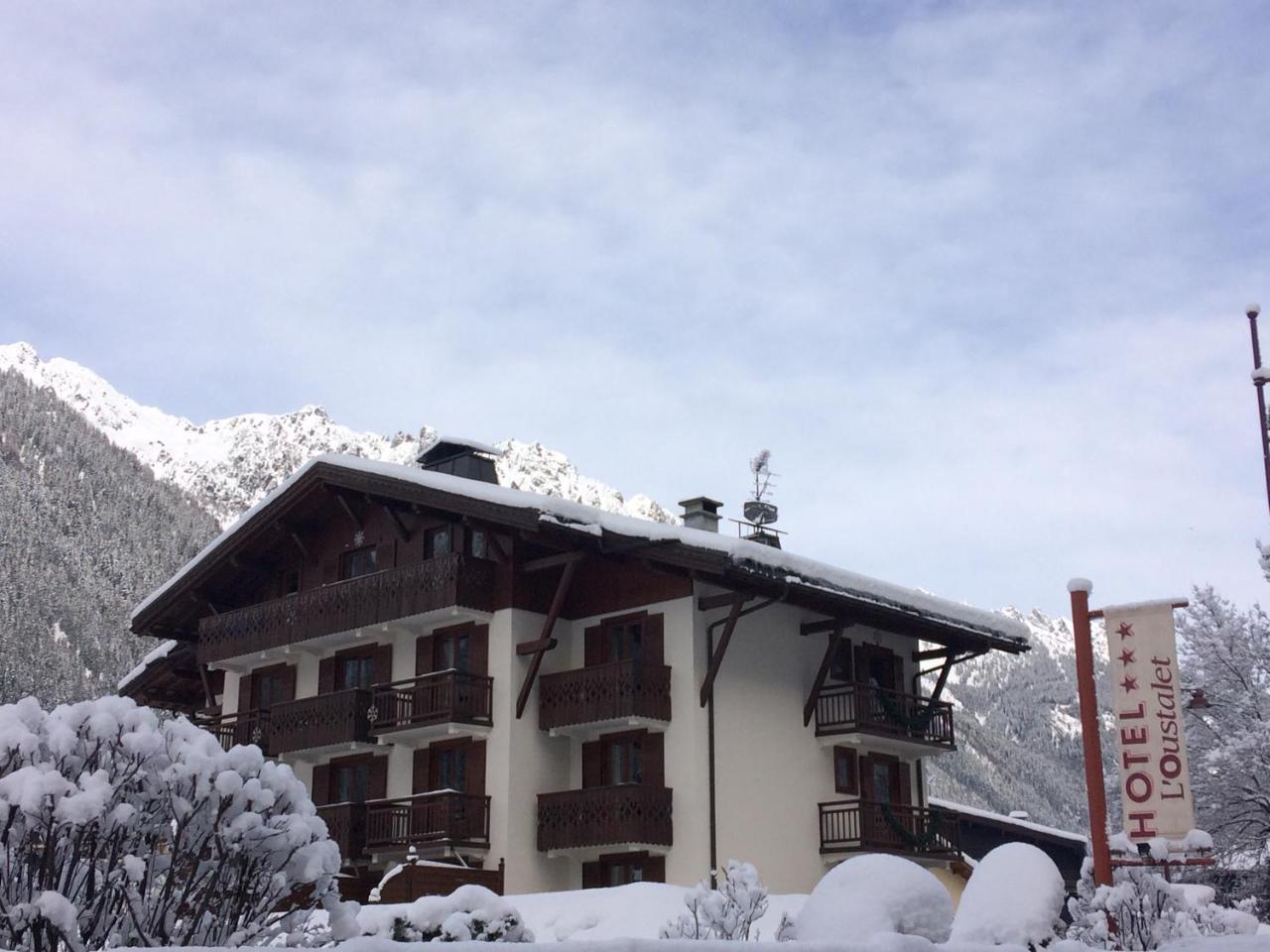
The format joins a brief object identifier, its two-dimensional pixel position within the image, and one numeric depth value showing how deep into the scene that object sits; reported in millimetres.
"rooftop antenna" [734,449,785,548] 33344
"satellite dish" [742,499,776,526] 34062
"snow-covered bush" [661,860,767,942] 17625
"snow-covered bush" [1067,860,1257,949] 17641
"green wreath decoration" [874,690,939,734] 29031
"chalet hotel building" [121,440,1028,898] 25859
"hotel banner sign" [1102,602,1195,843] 15461
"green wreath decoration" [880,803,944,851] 28312
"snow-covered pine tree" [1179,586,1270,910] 30516
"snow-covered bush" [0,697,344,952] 10734
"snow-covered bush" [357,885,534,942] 14391
